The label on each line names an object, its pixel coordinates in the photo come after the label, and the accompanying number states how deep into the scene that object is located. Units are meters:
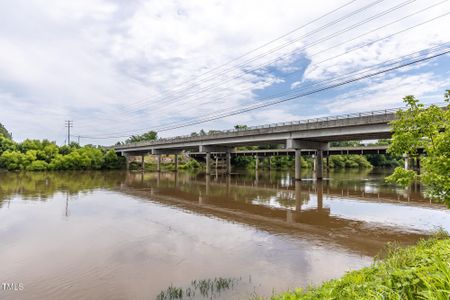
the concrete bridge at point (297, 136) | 36.75
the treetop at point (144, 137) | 135.65
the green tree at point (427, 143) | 9.80
